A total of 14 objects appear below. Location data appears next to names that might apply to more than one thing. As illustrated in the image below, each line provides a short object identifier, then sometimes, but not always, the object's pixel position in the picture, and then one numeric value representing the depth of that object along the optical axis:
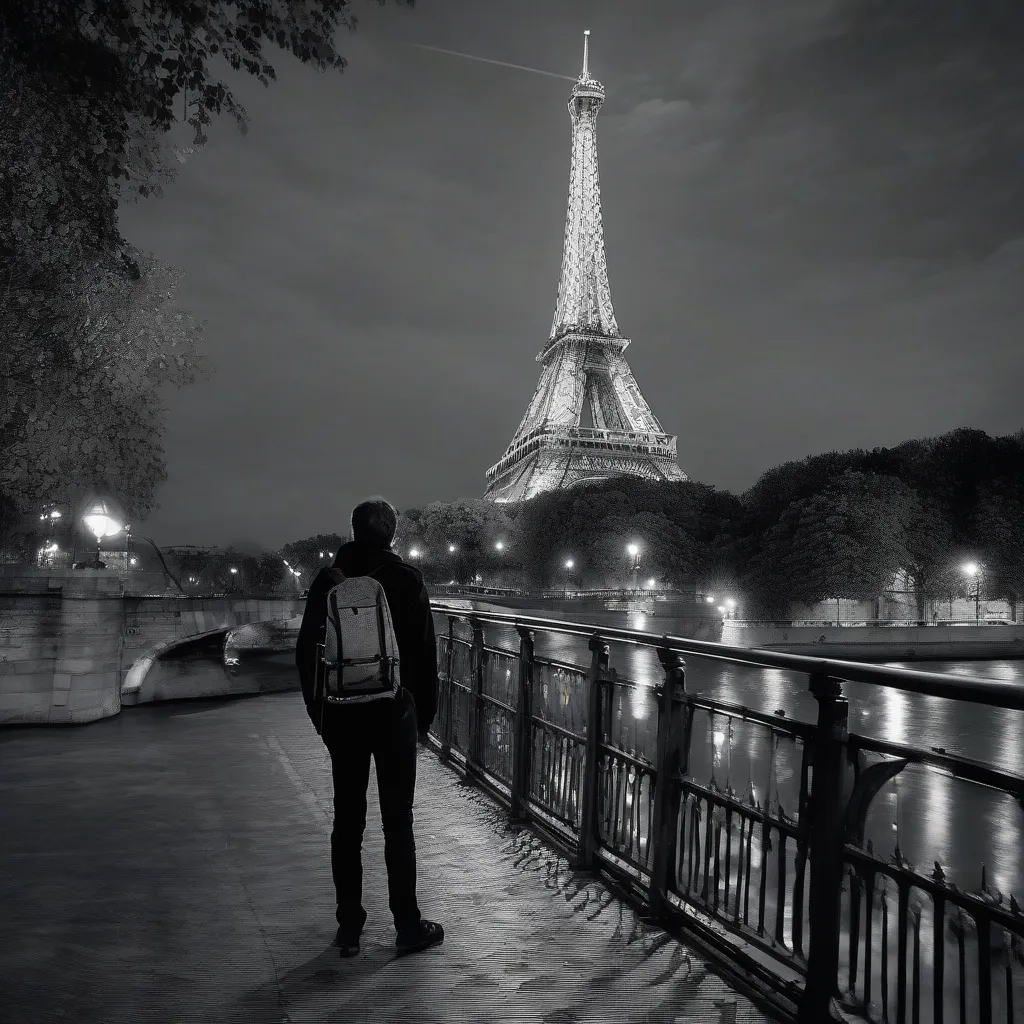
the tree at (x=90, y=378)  17.97
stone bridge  11.62
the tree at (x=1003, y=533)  49.66
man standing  4.05
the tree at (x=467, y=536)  84.81
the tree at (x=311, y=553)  149.38
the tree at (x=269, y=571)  131.74
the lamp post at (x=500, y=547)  83.50
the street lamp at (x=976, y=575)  51.78
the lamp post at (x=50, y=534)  29.58
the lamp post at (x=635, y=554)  65.00
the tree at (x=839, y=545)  47.72
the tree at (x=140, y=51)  6.44
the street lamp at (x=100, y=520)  15.09
